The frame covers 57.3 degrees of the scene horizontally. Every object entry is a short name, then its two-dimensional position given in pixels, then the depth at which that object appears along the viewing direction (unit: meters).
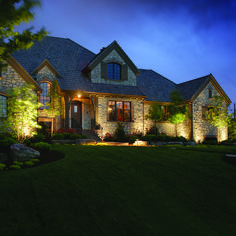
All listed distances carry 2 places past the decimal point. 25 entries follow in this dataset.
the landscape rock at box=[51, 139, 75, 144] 14.09
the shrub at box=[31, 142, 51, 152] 9.08
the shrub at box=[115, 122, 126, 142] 18.09
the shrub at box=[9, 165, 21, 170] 6.50
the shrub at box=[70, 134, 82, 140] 15.05
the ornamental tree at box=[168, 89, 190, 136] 21.42
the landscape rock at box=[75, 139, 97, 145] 14.19
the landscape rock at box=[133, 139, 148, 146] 16.42
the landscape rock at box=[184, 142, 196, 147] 18.01
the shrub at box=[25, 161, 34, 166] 6.88
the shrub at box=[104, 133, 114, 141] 18.22
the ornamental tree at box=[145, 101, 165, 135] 19.45
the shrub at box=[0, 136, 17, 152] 8.23
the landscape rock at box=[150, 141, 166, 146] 17.16
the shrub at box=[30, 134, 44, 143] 11.73
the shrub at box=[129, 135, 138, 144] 17.70
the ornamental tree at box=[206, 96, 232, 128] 23.12
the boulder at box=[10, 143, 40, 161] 7.44
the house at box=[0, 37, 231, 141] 18.75
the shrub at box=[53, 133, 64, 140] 14.62
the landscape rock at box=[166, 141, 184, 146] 17.41
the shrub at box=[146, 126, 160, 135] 21.09
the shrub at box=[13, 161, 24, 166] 6.82
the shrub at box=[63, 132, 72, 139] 15.11
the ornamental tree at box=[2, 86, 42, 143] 10.58
